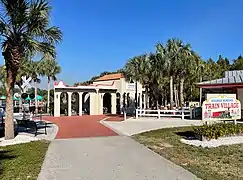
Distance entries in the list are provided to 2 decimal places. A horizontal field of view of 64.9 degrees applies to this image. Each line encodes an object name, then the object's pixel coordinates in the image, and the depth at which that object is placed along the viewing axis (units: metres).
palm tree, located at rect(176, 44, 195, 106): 18.70
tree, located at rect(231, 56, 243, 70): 35.39
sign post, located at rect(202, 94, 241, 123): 10.73
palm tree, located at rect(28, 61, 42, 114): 22.90
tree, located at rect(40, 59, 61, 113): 24.52
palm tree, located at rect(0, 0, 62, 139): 8.03
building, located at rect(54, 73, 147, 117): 21.47
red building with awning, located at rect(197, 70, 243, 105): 15.39
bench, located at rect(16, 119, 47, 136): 11.19
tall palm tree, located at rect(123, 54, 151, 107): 19.38
